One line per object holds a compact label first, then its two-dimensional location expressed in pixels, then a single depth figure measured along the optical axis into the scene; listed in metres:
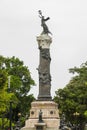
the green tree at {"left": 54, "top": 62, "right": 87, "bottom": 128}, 81.56
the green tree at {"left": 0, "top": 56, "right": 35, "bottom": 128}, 83.00
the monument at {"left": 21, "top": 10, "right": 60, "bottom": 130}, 68.38
